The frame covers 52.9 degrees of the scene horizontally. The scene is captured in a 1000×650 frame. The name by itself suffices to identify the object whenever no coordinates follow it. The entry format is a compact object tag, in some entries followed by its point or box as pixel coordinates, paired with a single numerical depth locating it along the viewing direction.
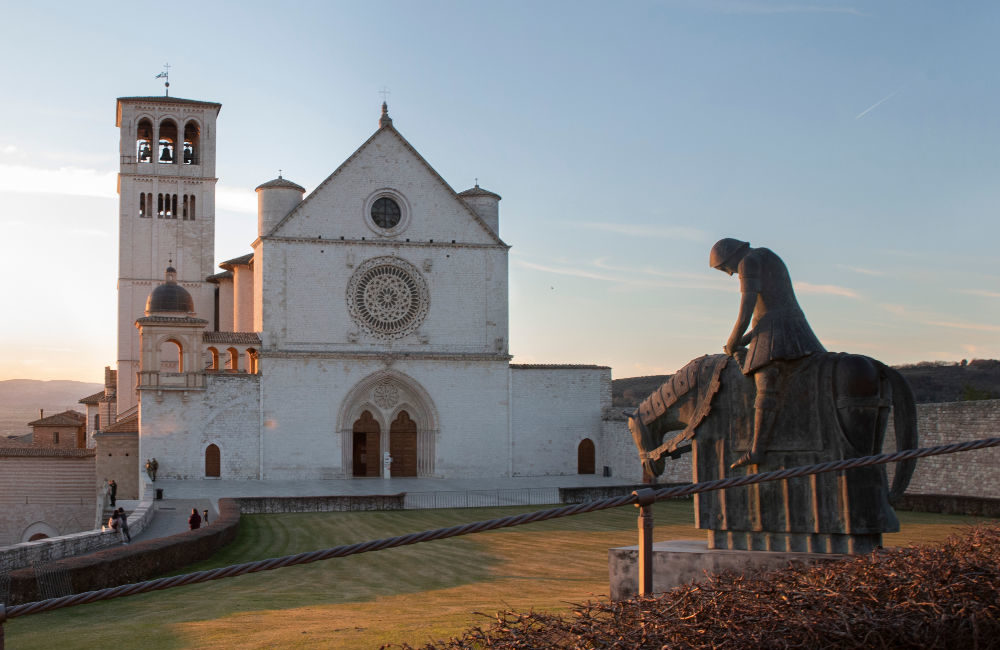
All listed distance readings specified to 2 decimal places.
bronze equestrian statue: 8.40
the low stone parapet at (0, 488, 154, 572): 18.98
